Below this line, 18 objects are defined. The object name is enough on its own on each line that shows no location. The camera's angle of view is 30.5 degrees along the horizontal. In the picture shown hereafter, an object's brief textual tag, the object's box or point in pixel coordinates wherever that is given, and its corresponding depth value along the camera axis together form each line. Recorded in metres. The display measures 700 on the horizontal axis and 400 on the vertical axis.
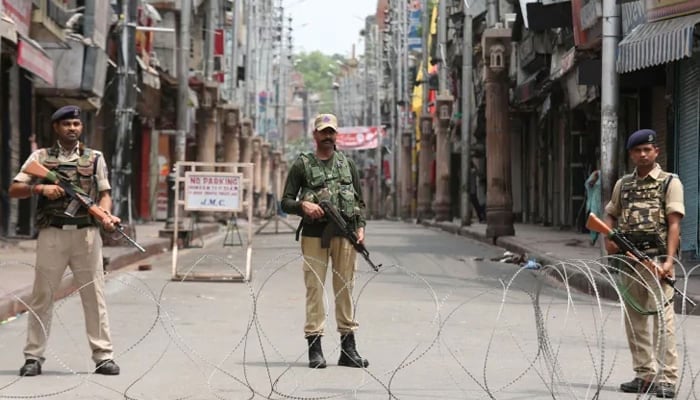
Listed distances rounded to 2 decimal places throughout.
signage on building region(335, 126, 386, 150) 87.06
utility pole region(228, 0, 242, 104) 55.09
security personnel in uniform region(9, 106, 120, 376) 8.80
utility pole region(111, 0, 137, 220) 23.36
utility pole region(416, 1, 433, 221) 58.47
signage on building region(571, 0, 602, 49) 22.91
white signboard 19.23
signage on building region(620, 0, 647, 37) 20.72
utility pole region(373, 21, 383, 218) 91.88
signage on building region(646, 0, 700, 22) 18.52
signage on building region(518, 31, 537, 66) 34.06
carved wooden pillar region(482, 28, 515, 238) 29.39
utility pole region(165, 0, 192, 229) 32.84
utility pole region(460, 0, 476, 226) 37.81
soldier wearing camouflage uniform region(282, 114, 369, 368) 9.24
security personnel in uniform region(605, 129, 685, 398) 8.23
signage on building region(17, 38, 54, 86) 20.69
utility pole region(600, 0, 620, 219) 18.62
